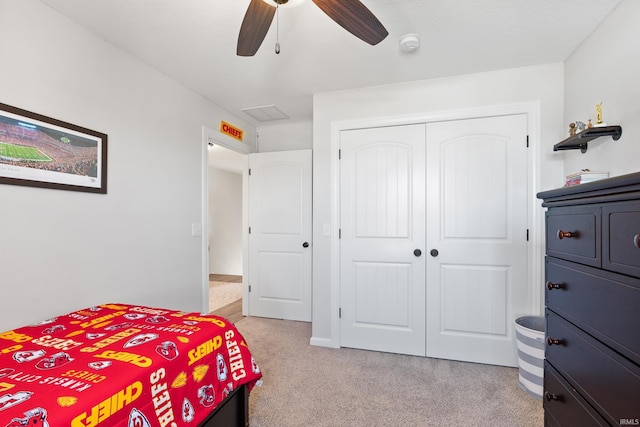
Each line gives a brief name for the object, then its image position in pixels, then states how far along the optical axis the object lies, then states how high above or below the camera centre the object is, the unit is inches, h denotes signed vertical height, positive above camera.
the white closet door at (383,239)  105.6 -8.6
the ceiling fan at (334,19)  49.7 +33.8
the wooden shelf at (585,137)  67.4 +18.6
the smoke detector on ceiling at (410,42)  78.1 +45.1
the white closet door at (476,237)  96.8 -7.1
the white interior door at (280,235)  143.6 -9.6
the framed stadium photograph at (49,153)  60.6 +13.6
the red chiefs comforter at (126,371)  36.2 -22.1
